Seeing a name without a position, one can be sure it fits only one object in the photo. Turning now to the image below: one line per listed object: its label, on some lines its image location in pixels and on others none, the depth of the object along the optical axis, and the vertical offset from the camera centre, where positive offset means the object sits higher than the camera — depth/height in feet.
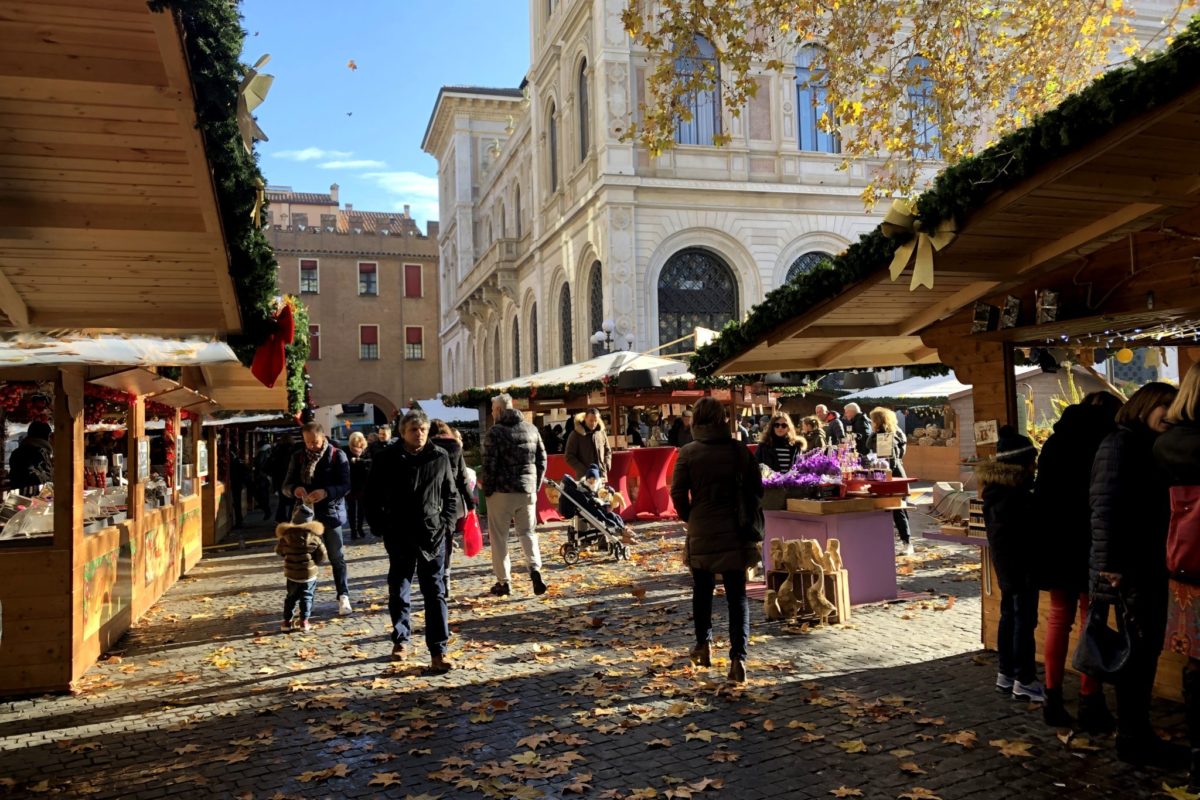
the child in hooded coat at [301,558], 25.39 -2.89
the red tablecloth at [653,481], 51.93 -2.22
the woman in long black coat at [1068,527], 15.51 -1.65
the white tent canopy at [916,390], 70.54 +3.75
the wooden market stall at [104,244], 10.14 +3.53
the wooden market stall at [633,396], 51.67 +2.80
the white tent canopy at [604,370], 52.49 +4.25
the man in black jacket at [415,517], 21.18 -1.55
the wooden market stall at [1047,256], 13.43 +3.44
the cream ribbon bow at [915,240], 16.67 +3.45
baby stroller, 37.17 -3.21
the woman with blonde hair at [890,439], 36.78 -0.20
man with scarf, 26.30 -0.75
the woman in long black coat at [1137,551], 13.66 -1.79
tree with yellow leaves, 33.88 +15.37
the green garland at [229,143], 9.60 +3.80
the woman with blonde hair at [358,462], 44.70 -0.60
